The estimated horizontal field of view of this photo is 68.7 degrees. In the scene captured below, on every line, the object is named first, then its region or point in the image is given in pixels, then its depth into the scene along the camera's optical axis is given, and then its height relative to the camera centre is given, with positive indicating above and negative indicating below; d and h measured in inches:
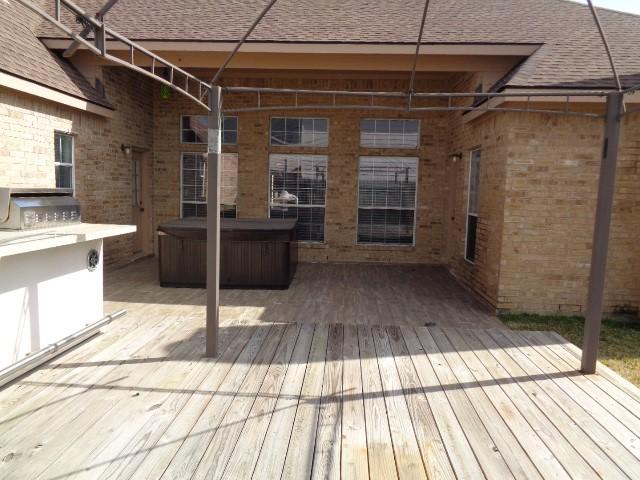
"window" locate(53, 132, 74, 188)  305.0 +16.2
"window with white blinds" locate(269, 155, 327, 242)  438.3 -0.1
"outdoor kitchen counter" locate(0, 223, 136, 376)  142.7 -36.6
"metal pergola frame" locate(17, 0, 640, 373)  161.0 -3.8
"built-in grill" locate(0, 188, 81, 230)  156.3 -8.9
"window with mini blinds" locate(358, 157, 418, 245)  435.2 -6.1
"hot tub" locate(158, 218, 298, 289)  308.3 -44.9
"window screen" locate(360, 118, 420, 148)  431.8 +54.2
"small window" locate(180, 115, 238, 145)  439.8 +55.1
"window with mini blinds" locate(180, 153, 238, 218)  441.7 +3.2
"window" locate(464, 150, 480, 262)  338.0 -8.2
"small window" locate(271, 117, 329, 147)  434.3 +54.8
